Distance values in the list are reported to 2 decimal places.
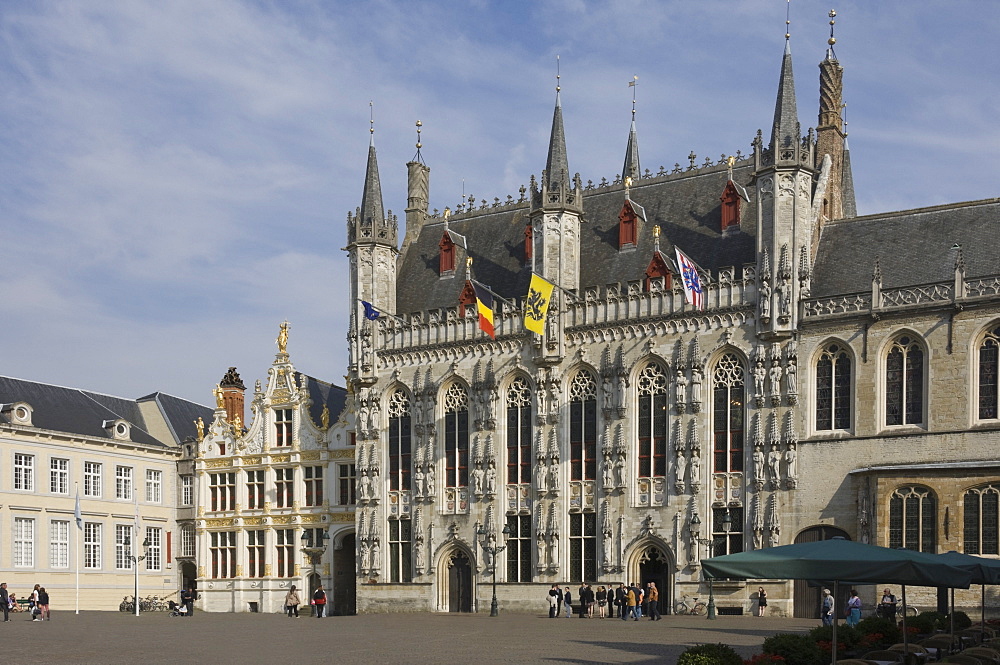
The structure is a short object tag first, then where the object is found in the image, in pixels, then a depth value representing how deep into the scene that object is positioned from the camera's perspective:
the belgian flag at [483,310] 54.88
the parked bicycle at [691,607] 50.58
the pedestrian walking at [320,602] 59.84
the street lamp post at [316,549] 66.19
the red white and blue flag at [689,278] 49.40
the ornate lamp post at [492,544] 56.59
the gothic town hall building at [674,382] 47.72
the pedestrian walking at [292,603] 60.31
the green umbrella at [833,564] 22.31
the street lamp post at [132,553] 65.83
